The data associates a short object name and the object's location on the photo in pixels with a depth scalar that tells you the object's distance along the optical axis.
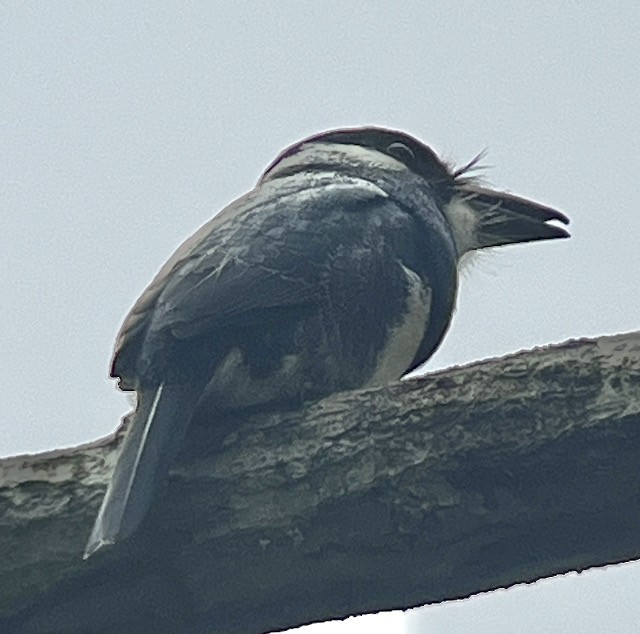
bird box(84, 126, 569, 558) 6.09
